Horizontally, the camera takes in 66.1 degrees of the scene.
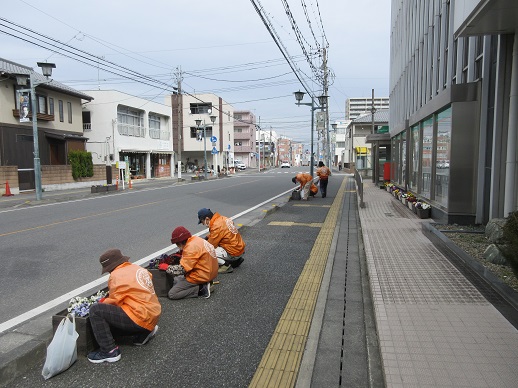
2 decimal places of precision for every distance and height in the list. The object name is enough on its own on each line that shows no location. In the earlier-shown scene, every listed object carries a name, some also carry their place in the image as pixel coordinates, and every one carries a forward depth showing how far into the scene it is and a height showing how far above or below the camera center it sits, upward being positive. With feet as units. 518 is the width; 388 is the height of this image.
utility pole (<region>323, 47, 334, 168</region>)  114.21 +22.73
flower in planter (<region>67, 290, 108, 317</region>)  12.71 -4.72
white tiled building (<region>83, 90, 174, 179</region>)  117.70 +9.54
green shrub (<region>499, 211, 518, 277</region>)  11.66 -2.52
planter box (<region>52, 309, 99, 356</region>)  12.21 -5.33
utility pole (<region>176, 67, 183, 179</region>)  118.42 +22.28
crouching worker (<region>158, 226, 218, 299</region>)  16.56 -4.52
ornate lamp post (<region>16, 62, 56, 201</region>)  60.33 +3.43
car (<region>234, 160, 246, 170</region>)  250.53 -2.33
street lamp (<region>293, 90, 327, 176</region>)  73.69 +12.08
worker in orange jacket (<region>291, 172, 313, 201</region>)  55.26 -3.18
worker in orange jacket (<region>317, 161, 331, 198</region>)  58.39 -2.33
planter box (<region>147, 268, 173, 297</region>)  17.17 -5.20
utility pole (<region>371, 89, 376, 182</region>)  91.24 -1.67
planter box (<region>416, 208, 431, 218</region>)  35.27 -4.63
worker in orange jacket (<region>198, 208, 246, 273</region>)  20.76 -4.20
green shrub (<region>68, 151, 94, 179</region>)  90.43 -0.46
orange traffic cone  68.34 -4.97
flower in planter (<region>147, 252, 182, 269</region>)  18.34 -4.59
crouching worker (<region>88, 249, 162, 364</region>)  11.96 -4.56
